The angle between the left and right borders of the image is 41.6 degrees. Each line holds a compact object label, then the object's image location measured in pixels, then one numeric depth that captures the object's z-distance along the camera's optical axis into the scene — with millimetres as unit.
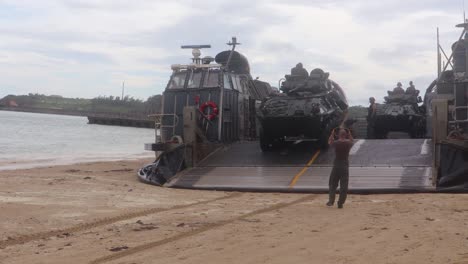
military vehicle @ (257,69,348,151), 15188
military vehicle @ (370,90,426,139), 19828
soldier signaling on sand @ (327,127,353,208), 10359
